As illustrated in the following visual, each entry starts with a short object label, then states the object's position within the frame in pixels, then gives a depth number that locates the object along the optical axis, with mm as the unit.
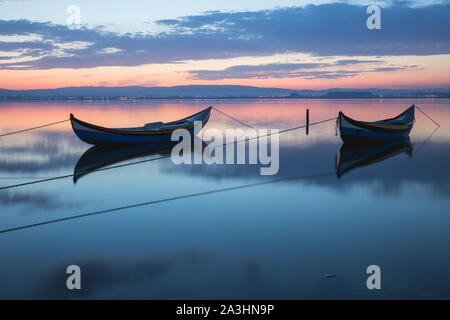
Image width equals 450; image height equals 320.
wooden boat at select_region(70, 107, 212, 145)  15984
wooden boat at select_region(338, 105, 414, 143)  16297
